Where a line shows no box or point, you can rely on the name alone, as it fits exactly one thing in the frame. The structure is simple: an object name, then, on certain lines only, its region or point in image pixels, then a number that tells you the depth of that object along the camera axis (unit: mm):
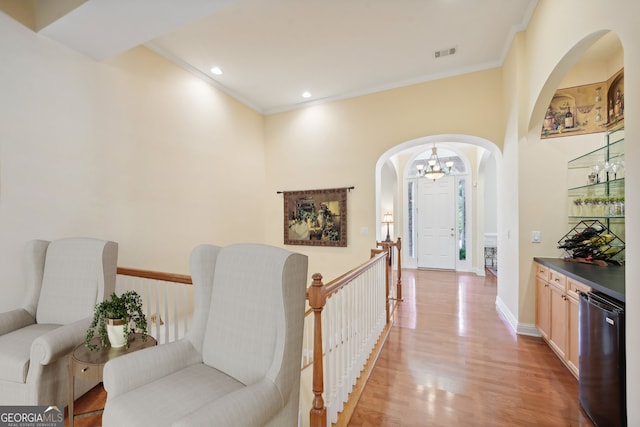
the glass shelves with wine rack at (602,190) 2537
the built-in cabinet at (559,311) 2268
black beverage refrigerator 1541
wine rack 2588
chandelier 5841
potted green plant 1676
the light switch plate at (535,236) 3023
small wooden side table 1521
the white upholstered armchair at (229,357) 1179
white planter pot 1677
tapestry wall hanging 4543
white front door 6828
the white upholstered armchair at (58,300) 1714
